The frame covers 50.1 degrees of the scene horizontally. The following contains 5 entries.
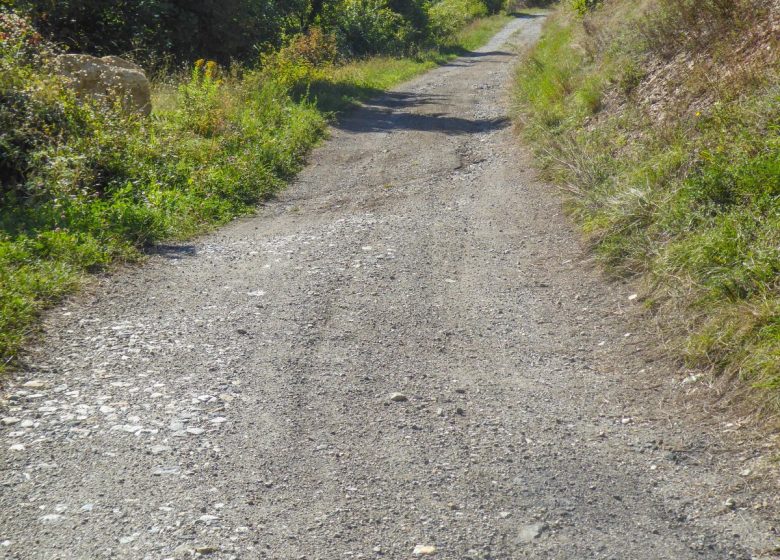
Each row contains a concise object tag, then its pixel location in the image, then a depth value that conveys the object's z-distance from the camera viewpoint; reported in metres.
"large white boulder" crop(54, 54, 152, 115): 10.99
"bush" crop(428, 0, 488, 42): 35.01
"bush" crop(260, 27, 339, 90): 18.00
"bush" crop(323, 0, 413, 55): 28.50
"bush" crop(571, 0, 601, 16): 17.29
